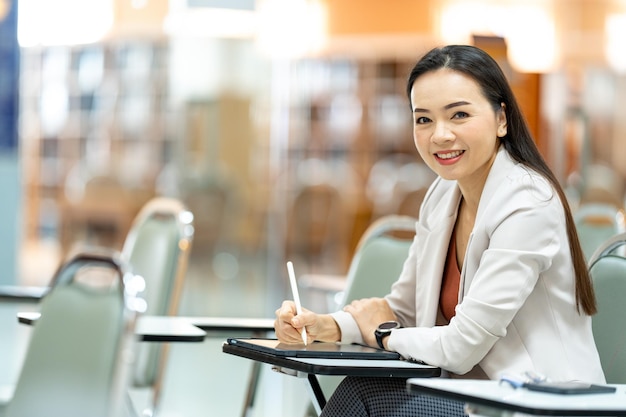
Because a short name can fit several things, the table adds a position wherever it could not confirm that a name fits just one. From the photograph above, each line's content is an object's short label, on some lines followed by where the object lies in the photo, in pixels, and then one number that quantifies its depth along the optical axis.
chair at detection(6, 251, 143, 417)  2.96
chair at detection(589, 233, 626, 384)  3.35
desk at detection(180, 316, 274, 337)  4.27
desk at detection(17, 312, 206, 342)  3.82
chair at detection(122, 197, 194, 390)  4.83
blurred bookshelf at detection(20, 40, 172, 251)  10.31
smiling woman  3.07
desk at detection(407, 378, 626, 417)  2.38
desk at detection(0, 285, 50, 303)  5.12
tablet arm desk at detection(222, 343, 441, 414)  2.88
